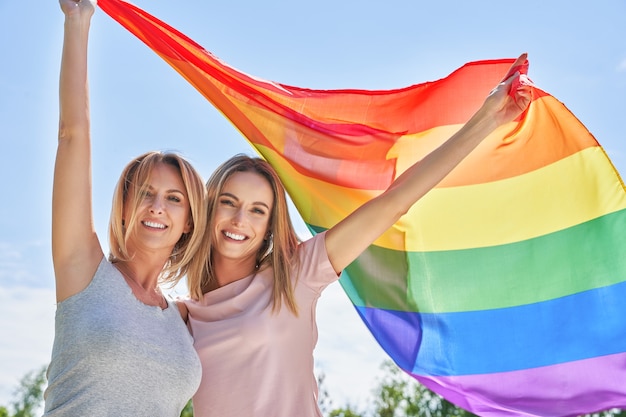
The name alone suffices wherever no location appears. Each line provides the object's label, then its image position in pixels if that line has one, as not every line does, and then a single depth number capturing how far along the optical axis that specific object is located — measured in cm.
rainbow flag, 446
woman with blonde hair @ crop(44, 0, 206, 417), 310
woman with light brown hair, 369
